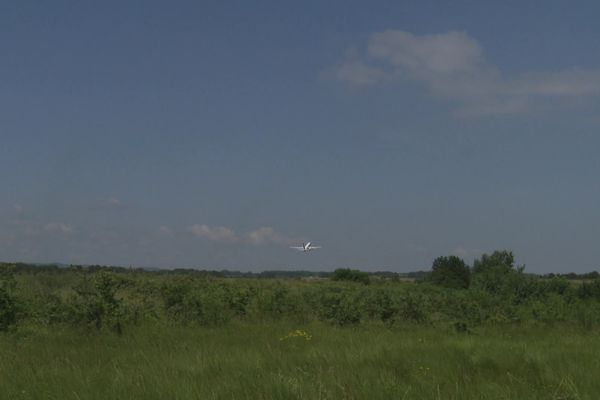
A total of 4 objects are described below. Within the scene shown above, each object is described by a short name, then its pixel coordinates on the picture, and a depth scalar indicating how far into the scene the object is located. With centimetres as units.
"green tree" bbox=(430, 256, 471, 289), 4888
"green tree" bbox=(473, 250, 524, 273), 4713
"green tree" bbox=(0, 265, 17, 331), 1133
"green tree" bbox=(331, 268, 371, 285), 5011
